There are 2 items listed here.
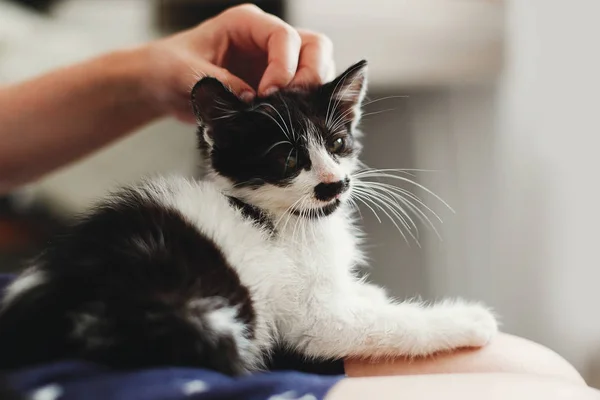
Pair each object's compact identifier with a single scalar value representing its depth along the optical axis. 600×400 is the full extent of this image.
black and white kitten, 0.35
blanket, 0.32
